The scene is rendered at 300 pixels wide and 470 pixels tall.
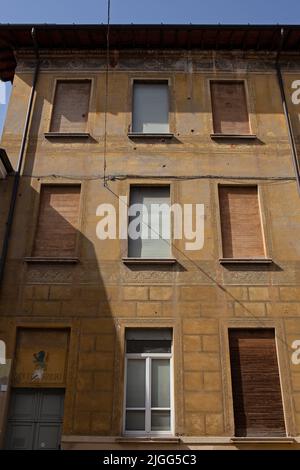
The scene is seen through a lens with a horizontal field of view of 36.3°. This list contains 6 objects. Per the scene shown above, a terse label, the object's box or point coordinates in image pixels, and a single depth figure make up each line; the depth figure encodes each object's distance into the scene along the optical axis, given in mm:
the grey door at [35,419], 8492
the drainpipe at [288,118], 10859
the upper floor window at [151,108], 11703
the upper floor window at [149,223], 10102
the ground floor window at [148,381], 8539
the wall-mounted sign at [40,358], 8883
